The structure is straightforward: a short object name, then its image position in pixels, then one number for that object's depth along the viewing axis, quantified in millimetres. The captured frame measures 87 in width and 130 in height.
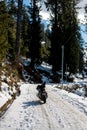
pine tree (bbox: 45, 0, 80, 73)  62362
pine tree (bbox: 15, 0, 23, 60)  39594
